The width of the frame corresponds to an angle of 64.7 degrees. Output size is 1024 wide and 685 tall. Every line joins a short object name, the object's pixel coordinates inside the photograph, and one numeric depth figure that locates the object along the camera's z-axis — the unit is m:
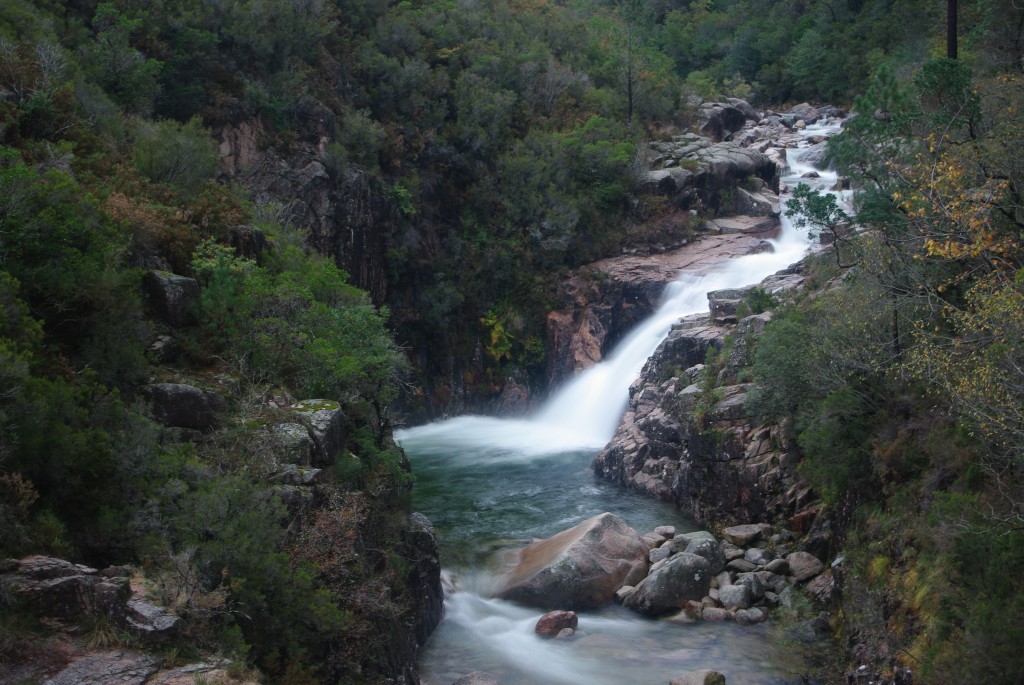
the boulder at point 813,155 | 43.38
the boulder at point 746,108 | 51.44
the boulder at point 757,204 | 37.25
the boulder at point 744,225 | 36.12
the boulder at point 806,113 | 52.66
